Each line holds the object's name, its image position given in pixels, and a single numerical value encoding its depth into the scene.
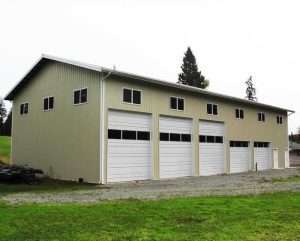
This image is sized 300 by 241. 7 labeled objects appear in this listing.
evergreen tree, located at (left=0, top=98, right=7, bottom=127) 67.48
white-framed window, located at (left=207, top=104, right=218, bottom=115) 19.17
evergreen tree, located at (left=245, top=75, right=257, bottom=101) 64.26
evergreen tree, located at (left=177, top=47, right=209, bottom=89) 46.88
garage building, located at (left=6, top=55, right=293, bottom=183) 14.18
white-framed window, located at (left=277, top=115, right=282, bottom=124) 25.61
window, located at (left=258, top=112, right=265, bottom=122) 23.52
